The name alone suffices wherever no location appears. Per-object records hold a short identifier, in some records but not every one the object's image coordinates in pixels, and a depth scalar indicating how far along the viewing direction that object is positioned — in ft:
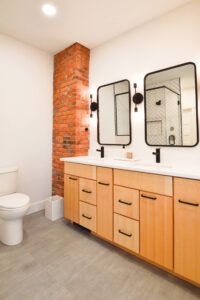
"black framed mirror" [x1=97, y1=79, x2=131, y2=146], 8.00
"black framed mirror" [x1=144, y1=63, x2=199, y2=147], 6.18
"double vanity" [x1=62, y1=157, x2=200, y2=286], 4.56
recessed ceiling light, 6.56
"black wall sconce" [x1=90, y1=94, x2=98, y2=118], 9.18
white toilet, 6.33
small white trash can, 8.61
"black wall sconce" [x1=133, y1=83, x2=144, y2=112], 7.42
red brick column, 9.10
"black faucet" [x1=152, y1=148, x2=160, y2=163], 6.64
